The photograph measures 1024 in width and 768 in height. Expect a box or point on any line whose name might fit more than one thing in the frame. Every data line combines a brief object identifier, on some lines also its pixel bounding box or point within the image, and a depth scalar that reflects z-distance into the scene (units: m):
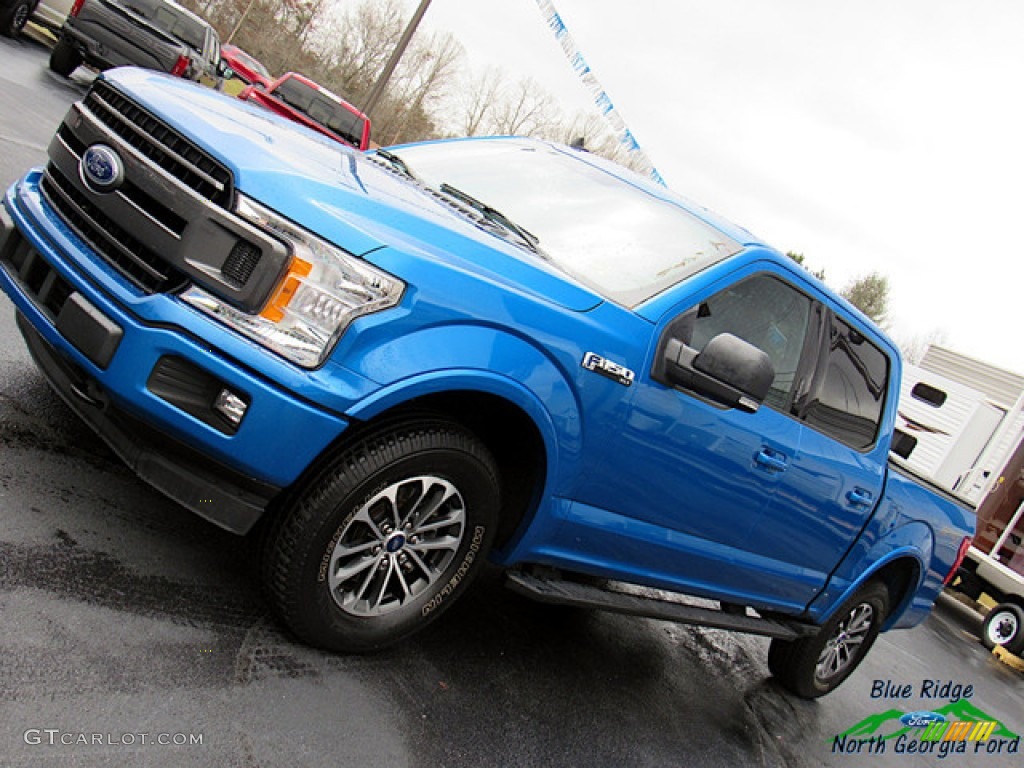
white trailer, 11.08
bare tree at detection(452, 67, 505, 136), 62.88
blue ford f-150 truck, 2.59
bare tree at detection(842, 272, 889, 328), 80.50
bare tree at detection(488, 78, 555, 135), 59.87
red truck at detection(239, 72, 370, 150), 14.78
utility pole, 22.98
